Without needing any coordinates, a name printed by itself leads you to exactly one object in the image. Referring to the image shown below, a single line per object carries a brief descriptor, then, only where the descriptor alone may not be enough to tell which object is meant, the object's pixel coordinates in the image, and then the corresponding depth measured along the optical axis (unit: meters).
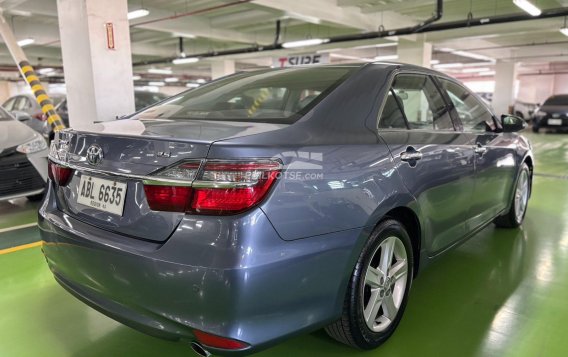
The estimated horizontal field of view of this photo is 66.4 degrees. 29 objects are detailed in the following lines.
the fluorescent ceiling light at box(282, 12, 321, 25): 9.76
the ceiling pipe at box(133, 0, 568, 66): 8.84
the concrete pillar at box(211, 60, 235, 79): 19.80
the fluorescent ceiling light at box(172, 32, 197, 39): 12.70
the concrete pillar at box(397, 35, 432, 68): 14.00
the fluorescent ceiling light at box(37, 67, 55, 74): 21.64
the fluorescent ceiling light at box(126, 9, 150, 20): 8.75
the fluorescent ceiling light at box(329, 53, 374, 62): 19.93
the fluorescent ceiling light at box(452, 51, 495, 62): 18.81
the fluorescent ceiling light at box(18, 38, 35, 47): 12.67
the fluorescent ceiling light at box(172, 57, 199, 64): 15.61
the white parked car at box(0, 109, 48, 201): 4.15
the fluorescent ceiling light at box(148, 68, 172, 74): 24.28
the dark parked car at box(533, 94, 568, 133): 14.20
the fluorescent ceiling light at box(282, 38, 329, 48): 11.59
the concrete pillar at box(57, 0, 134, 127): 5.89
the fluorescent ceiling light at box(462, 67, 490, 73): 28.03
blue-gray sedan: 1.35
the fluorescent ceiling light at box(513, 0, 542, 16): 8.06
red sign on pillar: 5.98
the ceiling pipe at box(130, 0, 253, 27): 9.52
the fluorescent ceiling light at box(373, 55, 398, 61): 18.53
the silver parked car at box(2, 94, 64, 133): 8.98
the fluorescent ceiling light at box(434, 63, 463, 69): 23.62
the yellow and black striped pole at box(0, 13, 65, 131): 6.92
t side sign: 12.44
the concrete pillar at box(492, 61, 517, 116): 20.88
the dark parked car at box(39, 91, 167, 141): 10.42
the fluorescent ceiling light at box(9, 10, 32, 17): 9.83
